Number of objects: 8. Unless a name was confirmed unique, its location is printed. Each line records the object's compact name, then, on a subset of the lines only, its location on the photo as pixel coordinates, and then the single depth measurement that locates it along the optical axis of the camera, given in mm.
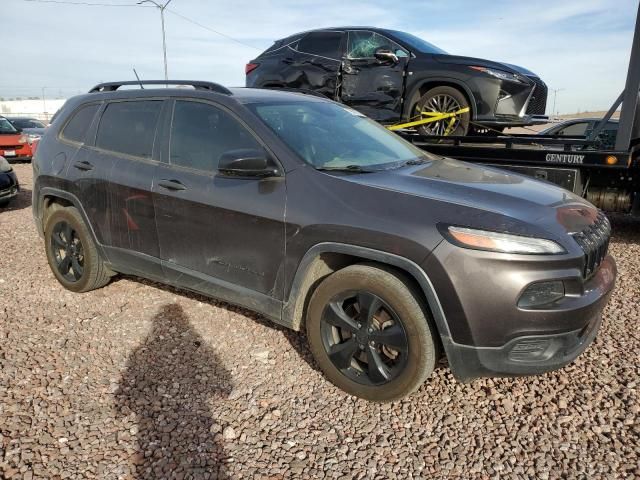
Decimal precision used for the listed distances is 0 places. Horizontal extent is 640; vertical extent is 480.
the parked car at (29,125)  17953
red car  13484
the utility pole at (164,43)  25141
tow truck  5207
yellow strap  6355
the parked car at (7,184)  8172
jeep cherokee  2410
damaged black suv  6125
